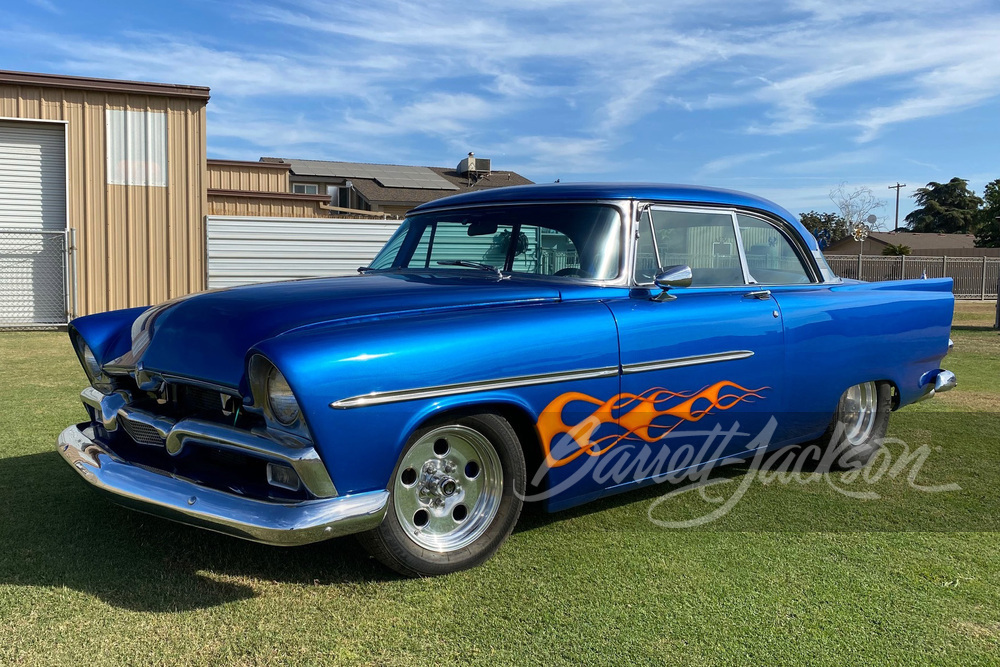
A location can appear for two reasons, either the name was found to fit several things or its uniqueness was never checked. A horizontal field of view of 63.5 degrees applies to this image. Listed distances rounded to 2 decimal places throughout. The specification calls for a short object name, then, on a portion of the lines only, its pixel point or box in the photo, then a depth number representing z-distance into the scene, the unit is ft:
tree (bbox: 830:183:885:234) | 151.48
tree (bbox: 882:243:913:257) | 112.69
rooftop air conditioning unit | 107.04
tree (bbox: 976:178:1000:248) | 148.87
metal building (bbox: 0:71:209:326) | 42.50
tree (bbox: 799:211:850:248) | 183.73
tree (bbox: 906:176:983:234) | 192.75
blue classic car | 8.46
